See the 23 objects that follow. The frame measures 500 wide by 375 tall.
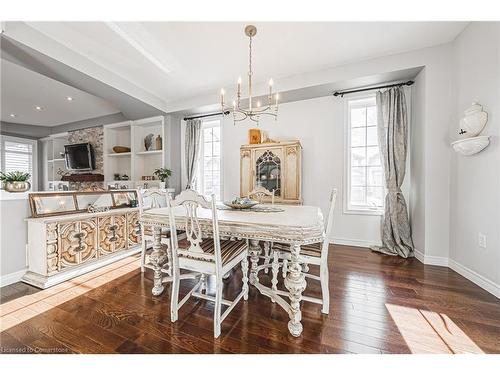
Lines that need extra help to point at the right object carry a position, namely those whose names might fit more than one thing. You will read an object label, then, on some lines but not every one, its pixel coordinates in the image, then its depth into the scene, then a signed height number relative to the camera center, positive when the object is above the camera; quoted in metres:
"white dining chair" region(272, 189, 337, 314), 1.59 -0.59
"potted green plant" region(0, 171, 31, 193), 2.07 +0.01
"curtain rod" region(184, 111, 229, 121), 4.11 +1.39
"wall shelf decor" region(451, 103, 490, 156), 1.95 +0.53
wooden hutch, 3.22 +0.24
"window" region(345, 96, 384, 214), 3.21 +0.37
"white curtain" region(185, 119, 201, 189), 4.17 +0.74
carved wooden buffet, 2.10 -0.71
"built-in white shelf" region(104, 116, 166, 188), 4.25 +0.63
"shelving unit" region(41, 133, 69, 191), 5.48 +0.64
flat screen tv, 4.77 +0.63
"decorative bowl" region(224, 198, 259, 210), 2.07 -0.21
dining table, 1.38 -0.35
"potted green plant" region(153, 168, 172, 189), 3.92 +0.17
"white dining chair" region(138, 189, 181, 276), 2.10 -0.56
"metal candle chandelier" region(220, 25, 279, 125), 2.01 +1.60
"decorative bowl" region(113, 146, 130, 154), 4.39 +0.73
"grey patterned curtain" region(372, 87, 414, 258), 2.84 +0.22
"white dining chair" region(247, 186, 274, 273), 2.29 -0.23
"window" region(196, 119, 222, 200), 4.25 +0.47
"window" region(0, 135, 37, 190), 5.29 +0.76
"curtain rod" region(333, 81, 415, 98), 2.83 +1.42
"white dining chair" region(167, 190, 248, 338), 1.40 -0.54
